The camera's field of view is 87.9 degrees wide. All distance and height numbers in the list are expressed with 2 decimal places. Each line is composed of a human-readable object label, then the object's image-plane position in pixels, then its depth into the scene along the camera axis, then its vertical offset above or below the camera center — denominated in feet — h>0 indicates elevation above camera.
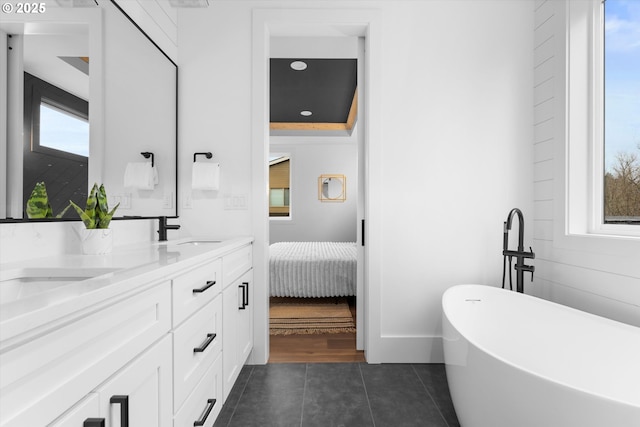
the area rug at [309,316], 9.53 -3.23
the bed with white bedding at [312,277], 11.04 -2.12
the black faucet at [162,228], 6.67 -0.32
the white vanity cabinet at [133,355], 1.80 -1.09
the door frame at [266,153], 7.64 +1.56
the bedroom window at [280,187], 21.82 +1.70
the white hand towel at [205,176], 7.34 +0.81
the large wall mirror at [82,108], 3.56 +1.46
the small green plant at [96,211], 4.37 +0.01
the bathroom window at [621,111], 5.90 +1.93
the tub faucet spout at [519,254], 6.97 -0.84
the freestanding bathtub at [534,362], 3.05 -1.99
